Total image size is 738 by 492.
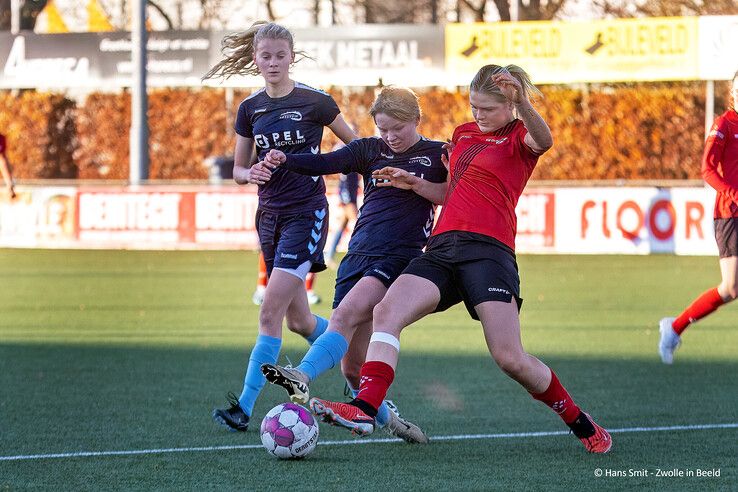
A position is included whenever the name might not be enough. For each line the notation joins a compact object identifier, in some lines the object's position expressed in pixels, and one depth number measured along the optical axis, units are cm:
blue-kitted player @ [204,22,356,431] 1473
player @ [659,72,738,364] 1912
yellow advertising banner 6209
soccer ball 1238
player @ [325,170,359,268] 3628
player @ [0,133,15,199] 3578
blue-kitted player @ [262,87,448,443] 1309
